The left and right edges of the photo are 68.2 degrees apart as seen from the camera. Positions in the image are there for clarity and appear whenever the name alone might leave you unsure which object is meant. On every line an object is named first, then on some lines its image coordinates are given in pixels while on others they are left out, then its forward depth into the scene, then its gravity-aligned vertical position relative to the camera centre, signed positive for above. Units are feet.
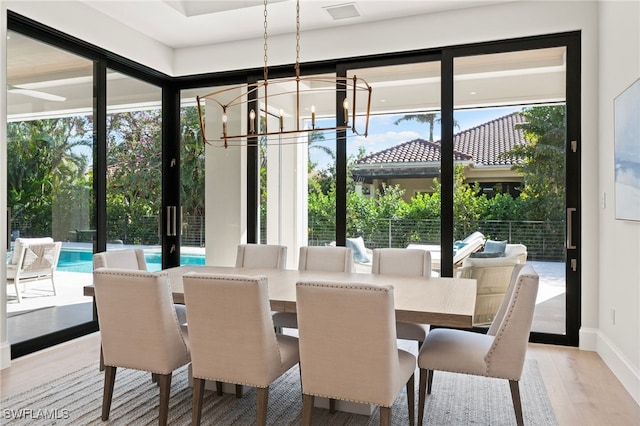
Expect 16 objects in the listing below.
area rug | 8.48 -3.75
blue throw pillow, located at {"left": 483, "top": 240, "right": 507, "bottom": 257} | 13.71 -1.03
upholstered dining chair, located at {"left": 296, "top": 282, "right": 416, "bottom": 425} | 6.50 -1.88
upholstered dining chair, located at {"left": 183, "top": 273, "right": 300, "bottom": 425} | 7.11 -1.89
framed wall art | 9.25 +1.23
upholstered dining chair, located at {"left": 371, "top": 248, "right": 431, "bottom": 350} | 11.15 -1.22
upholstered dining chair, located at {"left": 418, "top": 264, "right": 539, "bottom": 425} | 7.32 -2.33
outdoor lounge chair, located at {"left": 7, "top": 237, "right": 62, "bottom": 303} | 11.96 -1.32
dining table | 7.18 -1.49
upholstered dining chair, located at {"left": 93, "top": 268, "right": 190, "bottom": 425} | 7.72 -1.90
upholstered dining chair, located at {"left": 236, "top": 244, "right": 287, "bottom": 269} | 12.46 -1.21
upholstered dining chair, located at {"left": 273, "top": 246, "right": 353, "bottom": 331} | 11.94 -1.23
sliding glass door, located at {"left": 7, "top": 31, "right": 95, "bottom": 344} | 12.01 +1.04
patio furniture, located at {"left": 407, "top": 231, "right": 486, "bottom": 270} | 13.93 -1.09
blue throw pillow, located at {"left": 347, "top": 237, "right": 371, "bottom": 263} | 15.12 -1.24
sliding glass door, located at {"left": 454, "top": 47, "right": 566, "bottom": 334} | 13.24 +1.36
